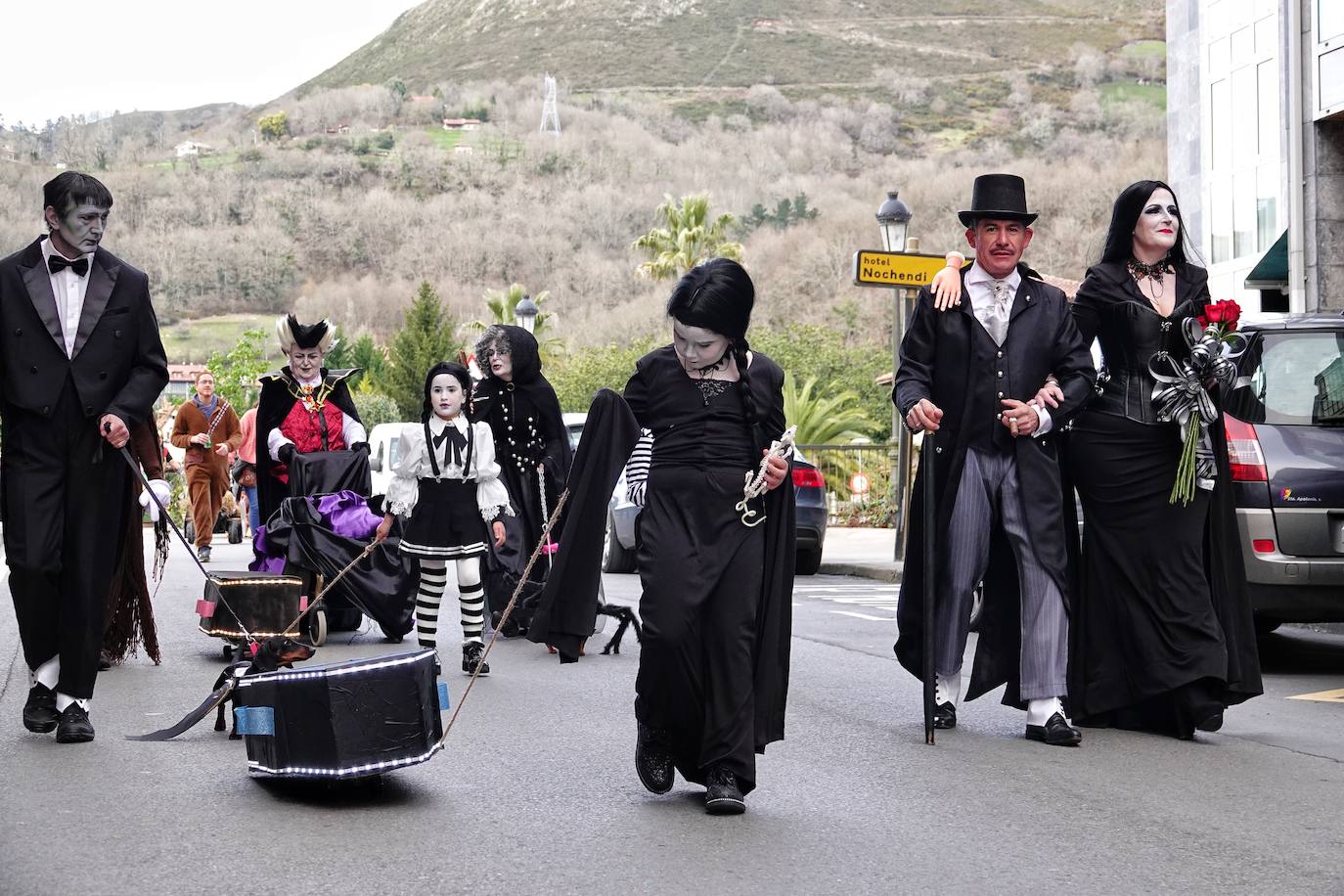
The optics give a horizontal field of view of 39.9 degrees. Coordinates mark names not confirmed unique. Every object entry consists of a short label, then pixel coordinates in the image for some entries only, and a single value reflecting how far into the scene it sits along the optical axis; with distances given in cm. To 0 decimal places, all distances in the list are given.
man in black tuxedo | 739
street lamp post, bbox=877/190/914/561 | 2033
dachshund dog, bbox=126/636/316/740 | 693
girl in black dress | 604
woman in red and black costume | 1181
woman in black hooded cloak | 1156
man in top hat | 762
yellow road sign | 1841
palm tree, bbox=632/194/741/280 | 5553
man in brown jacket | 1992
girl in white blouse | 1023
